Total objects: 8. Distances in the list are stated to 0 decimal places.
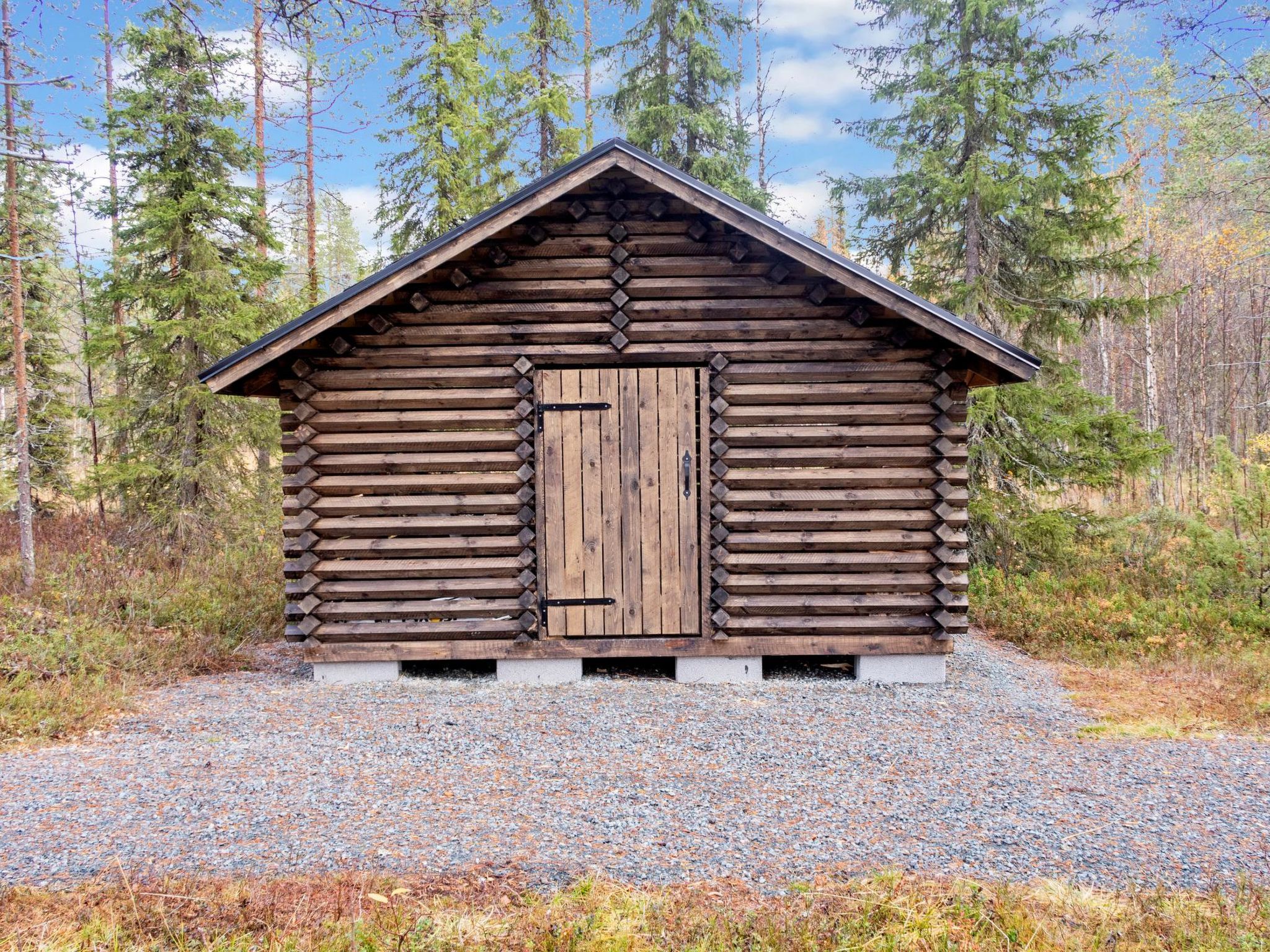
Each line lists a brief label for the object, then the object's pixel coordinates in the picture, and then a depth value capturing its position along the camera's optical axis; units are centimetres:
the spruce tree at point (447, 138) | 1688
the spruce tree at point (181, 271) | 1218
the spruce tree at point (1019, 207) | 1091
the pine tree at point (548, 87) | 1733
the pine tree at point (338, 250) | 4291
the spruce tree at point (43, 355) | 1380
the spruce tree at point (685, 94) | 1608
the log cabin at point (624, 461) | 740
